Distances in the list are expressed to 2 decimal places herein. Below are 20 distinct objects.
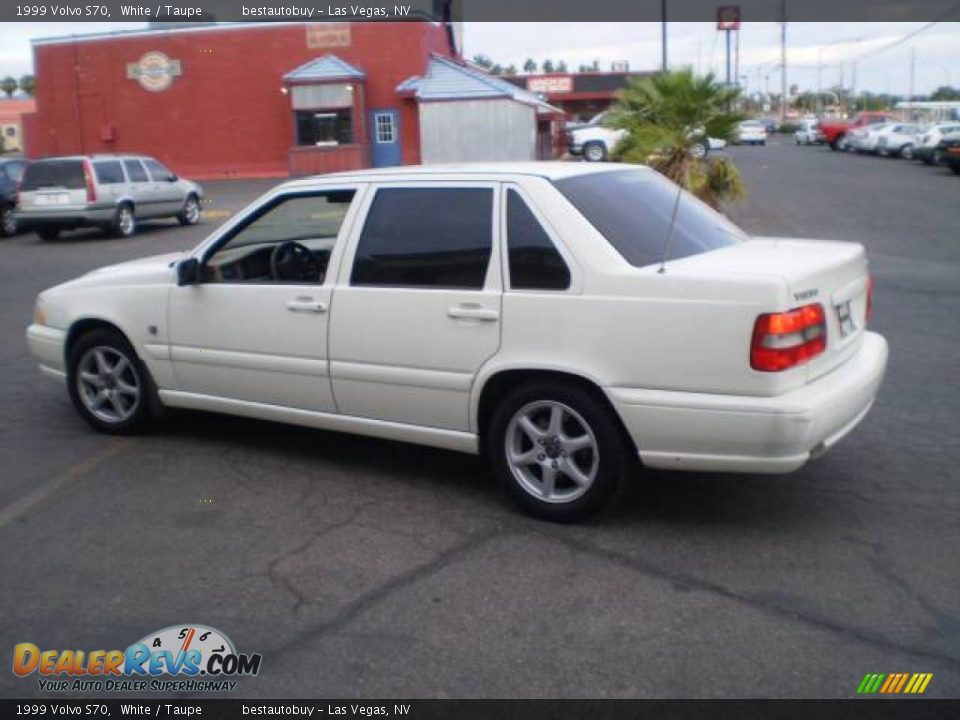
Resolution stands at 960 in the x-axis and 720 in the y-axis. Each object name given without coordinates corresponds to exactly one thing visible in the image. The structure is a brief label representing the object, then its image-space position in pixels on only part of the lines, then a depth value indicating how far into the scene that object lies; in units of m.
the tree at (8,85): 95.44
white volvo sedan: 4.61
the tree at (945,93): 121.65
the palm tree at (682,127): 14.58
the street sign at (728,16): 39.17
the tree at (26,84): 86.38
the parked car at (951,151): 30.92
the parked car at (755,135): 62.58
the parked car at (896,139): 41.12
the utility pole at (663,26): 22.09
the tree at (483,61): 86.77
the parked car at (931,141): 34.38
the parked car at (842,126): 48.81
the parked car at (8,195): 20.95
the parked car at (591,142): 36.94
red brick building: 36.06
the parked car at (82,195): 19.62
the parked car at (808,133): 60.53
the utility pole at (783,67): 86.19
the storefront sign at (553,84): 67.39
